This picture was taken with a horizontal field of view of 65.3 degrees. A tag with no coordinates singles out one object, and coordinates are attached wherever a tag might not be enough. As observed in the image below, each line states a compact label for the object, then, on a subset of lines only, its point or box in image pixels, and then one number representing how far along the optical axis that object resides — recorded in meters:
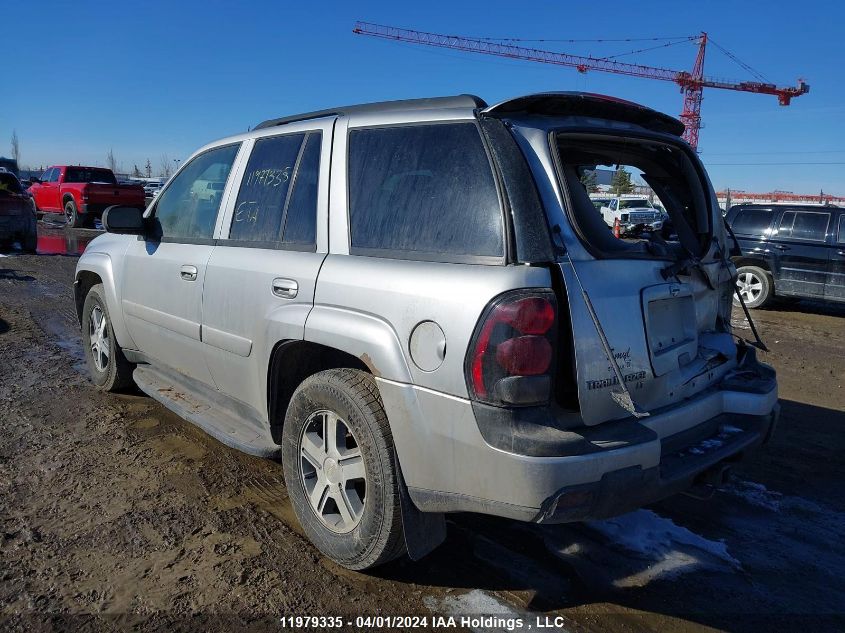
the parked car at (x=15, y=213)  13.47
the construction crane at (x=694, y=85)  74.56
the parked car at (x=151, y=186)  35.52
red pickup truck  19.89
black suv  10.48
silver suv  2.37
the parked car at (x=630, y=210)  23.75
